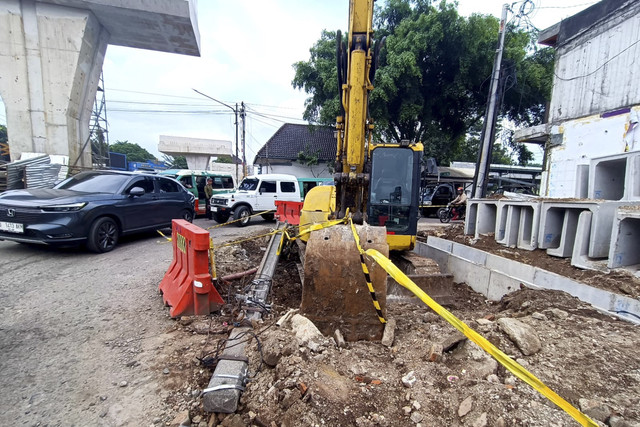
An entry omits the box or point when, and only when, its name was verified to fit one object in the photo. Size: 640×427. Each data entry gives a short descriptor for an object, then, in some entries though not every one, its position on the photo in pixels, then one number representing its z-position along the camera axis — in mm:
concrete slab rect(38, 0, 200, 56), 10727
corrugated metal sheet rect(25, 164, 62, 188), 9899
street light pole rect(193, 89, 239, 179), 22766
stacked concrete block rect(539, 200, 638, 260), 4207
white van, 10898
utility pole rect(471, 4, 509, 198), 10398
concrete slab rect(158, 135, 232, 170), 27984
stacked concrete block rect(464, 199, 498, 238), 6852
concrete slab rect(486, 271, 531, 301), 4590
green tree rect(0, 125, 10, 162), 13622
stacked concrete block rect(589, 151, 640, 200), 5246
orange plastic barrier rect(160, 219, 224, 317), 3314
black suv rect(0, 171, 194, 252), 5223
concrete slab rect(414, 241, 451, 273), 6391
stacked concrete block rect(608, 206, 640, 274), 3863
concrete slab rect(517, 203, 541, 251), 5304
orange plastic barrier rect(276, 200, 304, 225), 9453
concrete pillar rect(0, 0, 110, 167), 10266
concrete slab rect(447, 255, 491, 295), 5180
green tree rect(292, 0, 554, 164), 14188
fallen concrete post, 1981
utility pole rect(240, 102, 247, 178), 22781
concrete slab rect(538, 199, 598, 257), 4578
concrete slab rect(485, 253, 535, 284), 4633
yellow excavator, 2971
